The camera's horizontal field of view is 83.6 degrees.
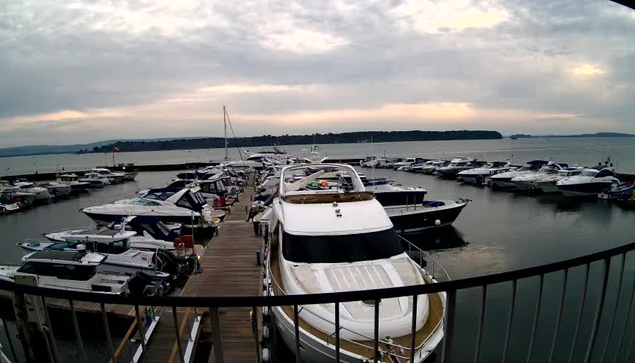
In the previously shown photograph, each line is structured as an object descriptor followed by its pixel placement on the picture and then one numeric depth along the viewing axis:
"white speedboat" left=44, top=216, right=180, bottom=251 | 13.38
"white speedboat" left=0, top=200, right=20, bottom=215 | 30.12
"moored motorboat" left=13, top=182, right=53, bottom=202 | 35.53
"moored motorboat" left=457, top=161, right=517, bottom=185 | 41.03
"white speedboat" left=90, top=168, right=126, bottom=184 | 50.62
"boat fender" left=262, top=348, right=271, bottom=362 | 6.90
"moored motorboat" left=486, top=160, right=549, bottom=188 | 37.04
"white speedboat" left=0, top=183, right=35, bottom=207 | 32.19
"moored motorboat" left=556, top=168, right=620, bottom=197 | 30.22
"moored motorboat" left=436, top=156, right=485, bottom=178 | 48.53
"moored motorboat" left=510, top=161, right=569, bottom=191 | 34.78
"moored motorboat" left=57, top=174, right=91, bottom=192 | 42.38
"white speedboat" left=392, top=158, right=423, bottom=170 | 62.21
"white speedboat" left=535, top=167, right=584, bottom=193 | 34.38
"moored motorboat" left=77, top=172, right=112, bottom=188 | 45.41
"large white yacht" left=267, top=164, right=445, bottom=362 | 5.69
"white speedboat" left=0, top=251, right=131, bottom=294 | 11.34
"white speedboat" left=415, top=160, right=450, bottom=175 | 52.97
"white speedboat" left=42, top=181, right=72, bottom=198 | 39.06
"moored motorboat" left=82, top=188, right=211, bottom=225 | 20.09
